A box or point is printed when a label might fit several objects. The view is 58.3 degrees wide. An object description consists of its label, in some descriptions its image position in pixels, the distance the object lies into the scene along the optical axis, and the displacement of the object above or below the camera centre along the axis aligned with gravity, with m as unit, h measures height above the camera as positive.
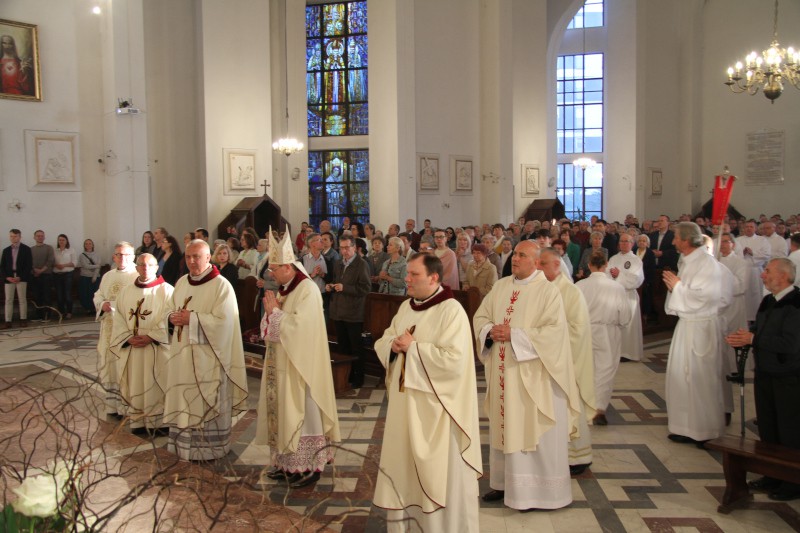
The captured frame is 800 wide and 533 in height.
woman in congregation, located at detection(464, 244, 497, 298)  10.03 -0.85
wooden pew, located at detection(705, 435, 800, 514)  5.00 -1.81
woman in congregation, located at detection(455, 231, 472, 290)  11.79 -0.71
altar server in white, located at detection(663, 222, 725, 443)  6.69 -1.32
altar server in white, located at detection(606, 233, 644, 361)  9.90 -0.97
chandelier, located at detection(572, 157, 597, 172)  25.91 +1.73
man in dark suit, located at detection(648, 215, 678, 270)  13.52 -0.74
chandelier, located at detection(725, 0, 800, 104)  16.78 +3.44
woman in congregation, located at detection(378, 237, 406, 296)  9.63 -0.80
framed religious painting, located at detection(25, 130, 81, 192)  15.59 +1.21
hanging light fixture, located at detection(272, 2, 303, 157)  18.92 +1.80
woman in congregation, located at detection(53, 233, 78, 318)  15.03 -1.18
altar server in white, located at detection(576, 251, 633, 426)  7.60 -1.16
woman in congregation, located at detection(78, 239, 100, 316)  15.29 -1.30
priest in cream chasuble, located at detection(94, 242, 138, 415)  7.90 -0.94
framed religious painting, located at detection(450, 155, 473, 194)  20.49 +1.06
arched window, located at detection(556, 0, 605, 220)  27.67 +3.44
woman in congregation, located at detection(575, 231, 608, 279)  11.02 -0.77
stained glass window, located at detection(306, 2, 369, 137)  22.08 +4.53
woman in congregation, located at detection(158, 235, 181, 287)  11.50 -0.77
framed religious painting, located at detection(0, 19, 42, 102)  15.22 +3.30
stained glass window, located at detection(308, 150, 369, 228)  21.89 +0.82
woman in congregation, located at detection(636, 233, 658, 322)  12.67 -1.23
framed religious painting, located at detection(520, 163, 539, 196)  23.41 +1.01
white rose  1.69 -0.67
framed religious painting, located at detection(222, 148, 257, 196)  18.42 +1.10
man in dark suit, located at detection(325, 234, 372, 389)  8.79 -1.10
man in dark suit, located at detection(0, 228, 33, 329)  14.34 -1.04
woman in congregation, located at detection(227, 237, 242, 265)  12.87 -0.58
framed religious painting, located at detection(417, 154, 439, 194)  19.69 +1.07
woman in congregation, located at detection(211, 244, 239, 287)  8.86 -0.66
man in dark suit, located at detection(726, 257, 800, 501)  5.38 -1.17
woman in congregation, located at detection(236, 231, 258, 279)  11.58 -0.69
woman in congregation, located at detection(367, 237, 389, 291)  10.79 -0.70
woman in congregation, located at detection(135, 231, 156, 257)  13.77 -0.53
